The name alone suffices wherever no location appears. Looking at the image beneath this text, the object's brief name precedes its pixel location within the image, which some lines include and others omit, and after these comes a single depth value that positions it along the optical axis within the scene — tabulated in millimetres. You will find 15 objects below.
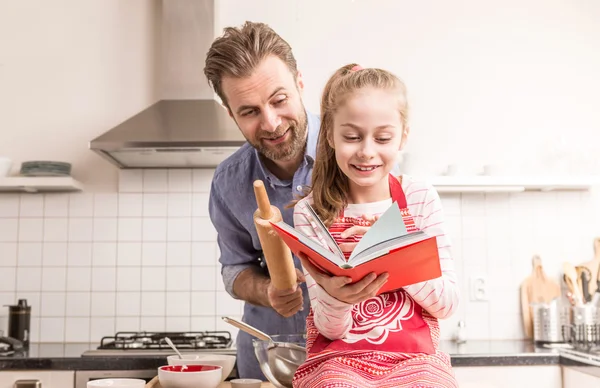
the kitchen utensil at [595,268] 3273
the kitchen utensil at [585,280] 3254
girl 1231
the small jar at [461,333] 3227
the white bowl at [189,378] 1384
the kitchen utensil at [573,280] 3209
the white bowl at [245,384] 1420
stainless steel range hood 2842
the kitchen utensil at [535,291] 3303
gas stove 2752
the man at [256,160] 1642
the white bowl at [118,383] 1302
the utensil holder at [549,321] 3119
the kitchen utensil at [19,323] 3078
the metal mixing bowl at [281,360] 1428
